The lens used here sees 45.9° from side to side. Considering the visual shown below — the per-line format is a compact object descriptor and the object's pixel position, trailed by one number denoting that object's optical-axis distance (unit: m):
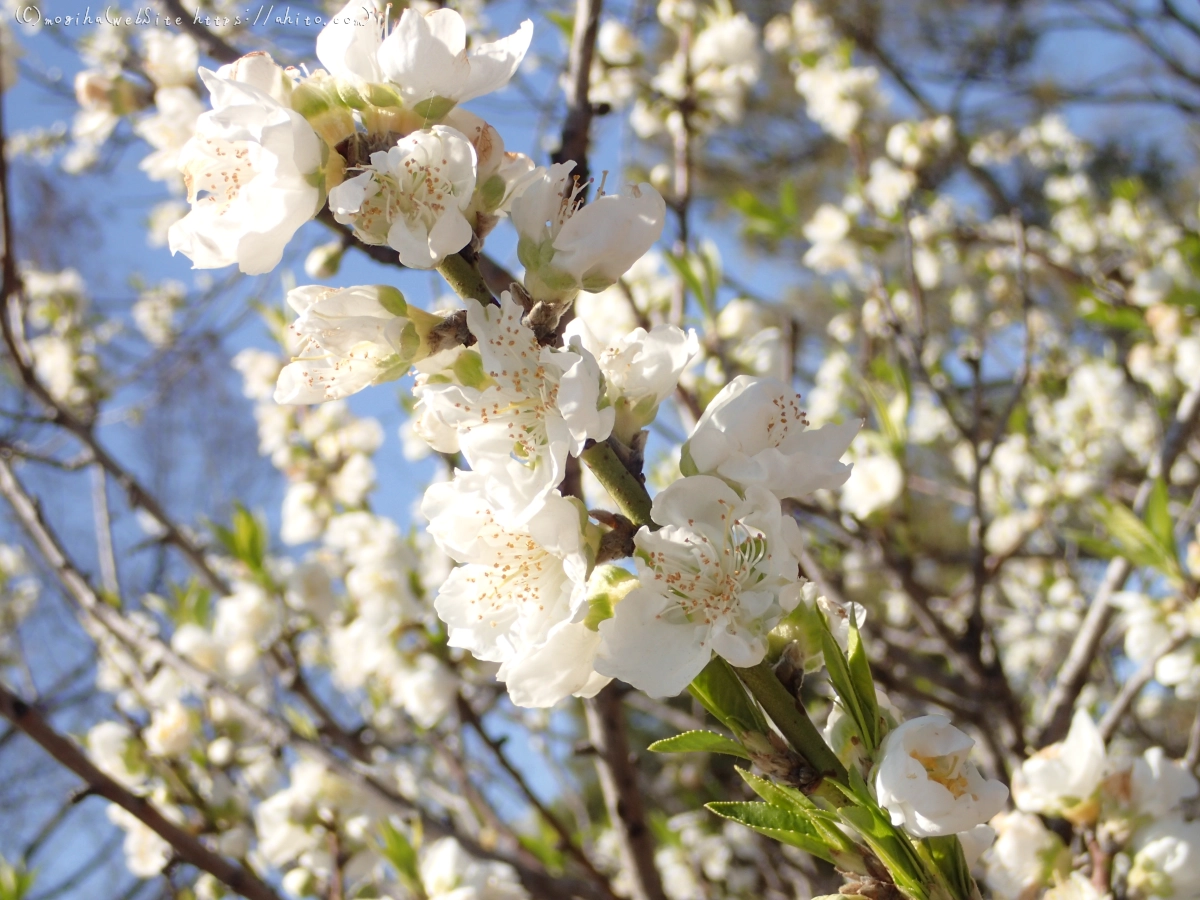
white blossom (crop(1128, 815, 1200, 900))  0.35
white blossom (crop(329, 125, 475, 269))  0.28
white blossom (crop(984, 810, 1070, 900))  0.36
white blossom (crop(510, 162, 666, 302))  0.28
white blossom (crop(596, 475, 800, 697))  0.26
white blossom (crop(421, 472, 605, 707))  0.27
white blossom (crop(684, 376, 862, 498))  0.28
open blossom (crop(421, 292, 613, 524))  0.26
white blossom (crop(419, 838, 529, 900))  0.44
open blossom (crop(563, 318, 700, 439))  0.29
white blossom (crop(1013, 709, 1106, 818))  0.36
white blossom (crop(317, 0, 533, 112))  0.28
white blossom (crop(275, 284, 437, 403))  0.28
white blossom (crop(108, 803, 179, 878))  0.63
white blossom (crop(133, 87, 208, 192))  0.50
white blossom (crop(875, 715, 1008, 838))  0.26
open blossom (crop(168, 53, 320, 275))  0.27
